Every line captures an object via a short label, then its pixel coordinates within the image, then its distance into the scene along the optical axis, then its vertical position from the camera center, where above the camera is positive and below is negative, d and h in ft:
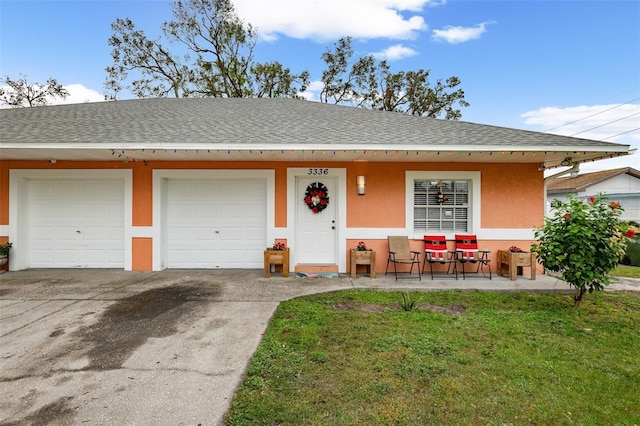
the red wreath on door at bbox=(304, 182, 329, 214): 20.80 +1.19
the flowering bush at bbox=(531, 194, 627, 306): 12.85 -1.26
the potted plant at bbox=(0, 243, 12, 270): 20.07 -2.86
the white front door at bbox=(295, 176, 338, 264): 21.01 -0.96
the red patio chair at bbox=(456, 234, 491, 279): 19.12 -2.49
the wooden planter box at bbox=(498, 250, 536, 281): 18.58 -3.05
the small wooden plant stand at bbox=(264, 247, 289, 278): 19.22 -3.01
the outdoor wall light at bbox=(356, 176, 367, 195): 20.22 +2.07
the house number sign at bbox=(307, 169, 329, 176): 20.62 +3.02
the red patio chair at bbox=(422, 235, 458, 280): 19.36 -2.64
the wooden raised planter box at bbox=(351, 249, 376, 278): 19.17 -2.94
